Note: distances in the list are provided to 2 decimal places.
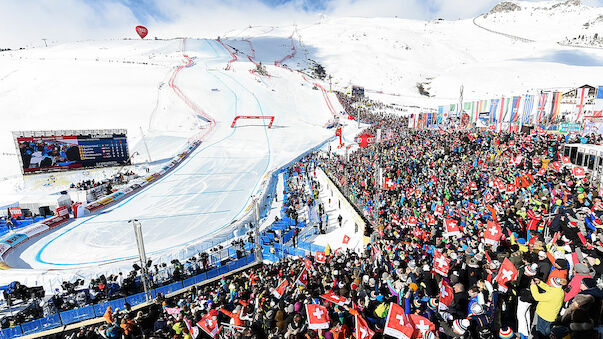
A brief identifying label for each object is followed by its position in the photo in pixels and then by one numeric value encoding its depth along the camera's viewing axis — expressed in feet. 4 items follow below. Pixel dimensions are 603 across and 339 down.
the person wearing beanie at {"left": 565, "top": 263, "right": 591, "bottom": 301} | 12.95
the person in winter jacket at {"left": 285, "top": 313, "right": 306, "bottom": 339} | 15.47
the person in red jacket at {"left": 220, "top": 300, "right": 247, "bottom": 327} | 19.22
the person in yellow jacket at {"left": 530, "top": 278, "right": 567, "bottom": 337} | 12.42
